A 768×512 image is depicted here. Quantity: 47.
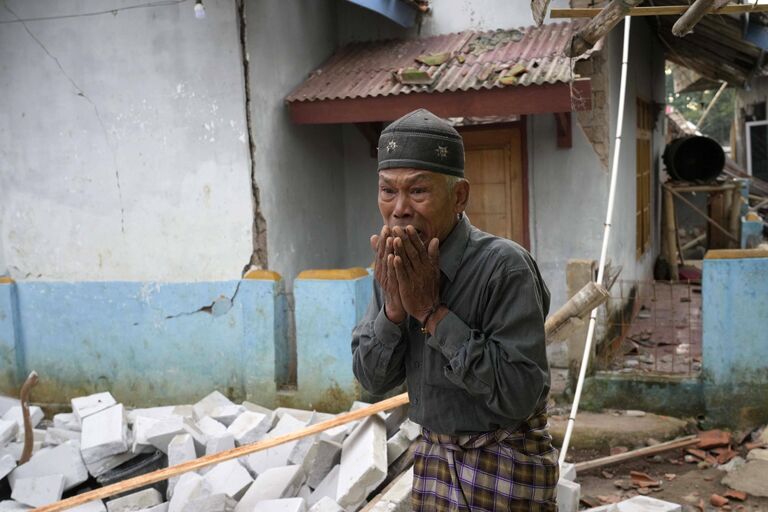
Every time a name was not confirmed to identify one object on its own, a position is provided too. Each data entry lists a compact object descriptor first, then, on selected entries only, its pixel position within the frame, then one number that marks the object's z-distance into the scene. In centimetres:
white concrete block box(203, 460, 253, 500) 464
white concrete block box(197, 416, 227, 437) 552
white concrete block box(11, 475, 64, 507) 474
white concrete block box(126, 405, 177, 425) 588
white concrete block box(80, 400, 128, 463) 511
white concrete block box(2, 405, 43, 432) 631
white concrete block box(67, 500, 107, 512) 450
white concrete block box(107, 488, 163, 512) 461
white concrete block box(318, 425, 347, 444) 473
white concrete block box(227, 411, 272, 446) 532
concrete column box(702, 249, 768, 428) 545
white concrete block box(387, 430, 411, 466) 444
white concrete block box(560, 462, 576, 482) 432
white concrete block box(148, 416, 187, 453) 514
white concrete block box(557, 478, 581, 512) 384
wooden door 747
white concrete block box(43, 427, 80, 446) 572
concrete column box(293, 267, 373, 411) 620
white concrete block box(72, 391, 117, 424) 590
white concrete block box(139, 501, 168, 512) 445
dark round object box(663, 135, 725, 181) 1330
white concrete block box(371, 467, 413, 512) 388
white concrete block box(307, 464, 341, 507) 429
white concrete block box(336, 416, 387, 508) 405
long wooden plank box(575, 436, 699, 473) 522
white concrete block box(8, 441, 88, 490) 505
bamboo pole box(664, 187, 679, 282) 1189
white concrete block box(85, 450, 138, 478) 511
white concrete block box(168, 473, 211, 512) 431
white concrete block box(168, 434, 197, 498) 498
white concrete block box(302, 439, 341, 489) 457
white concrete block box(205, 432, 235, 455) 507
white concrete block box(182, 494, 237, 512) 423
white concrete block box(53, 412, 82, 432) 593
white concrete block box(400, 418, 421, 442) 454
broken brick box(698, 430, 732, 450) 541
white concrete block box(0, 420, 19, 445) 567
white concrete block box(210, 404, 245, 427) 585
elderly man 189
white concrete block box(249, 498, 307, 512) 401
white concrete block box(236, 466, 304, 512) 450
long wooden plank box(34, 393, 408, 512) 433
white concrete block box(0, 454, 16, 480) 507
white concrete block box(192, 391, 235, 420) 618
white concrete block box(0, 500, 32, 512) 471
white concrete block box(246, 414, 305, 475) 507
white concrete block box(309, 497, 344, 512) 395
